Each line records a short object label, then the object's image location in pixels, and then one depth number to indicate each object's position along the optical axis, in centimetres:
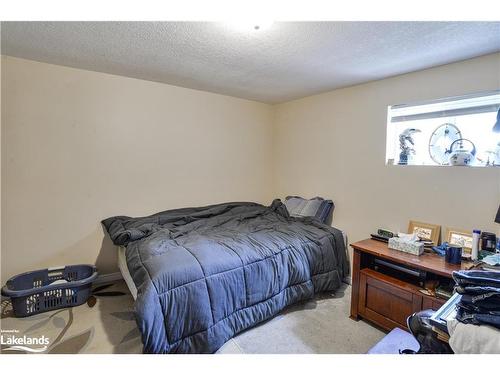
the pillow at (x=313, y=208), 293
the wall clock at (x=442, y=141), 216
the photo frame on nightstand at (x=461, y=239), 189
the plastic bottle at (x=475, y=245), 176
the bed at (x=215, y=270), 159
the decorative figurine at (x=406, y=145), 238
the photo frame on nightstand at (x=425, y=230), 210
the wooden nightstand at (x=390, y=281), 172
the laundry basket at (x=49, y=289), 200
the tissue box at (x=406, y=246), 189
